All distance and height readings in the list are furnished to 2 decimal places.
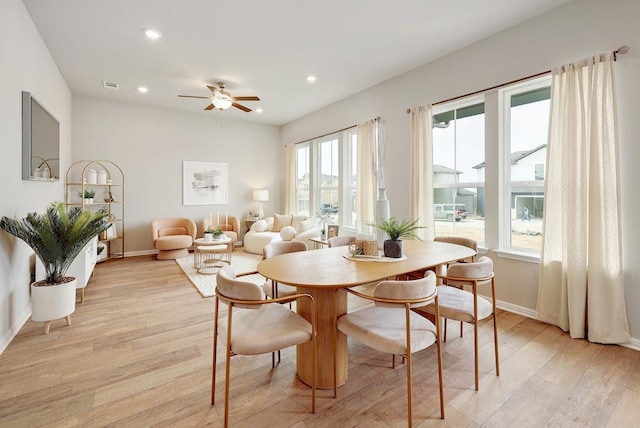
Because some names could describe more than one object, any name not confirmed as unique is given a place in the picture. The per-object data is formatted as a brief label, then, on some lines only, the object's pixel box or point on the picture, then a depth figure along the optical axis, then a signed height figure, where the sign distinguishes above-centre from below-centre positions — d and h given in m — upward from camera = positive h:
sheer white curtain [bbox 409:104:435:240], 3.88 +0.62
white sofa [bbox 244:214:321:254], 5.55 -0.31
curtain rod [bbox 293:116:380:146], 4.64 +1.59
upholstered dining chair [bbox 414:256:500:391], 1.87 -0.60
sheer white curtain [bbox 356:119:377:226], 4.73 +0.67
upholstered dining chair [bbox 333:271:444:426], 1.51 -0.63
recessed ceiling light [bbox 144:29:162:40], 3.21 +1.99
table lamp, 7.03 +0.48
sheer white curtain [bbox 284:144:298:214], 7.00 +0.85
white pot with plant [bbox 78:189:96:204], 5.10 +0.34
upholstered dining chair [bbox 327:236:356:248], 2.93 -0.26
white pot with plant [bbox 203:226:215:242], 4.92 -0.32
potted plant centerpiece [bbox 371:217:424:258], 2.23 -0.18
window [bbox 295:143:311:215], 6.84 +0.85
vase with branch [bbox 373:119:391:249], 4.57 +0.85
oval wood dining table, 1.67 -0.36
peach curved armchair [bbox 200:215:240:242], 6.37 -0.19
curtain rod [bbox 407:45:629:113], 2.41 +1.36
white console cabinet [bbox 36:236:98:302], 3.24 -0.58
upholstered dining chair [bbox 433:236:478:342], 2.59 -0.26
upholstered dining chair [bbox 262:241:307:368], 2.28 -0.33
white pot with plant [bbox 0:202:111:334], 2.53 -0.29
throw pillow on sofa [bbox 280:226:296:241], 5.65 -0.36
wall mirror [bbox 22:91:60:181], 2.77 +0.78
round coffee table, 4.81 -0.62
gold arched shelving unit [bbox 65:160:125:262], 5.14 +0.40
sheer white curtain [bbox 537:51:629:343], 2.43 +0.03
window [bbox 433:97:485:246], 3.56 +0.59
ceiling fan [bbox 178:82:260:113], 4.35 +1.71
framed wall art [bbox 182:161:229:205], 6.47 +0.73
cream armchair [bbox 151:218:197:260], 5.46 -0.39
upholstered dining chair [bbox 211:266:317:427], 1.53 -0.63
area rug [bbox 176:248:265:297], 3.90 -0.86
